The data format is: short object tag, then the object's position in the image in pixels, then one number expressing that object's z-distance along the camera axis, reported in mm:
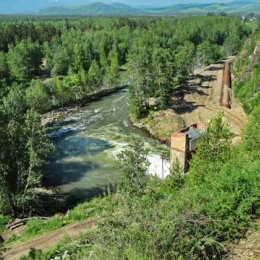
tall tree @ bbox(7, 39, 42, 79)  93250
